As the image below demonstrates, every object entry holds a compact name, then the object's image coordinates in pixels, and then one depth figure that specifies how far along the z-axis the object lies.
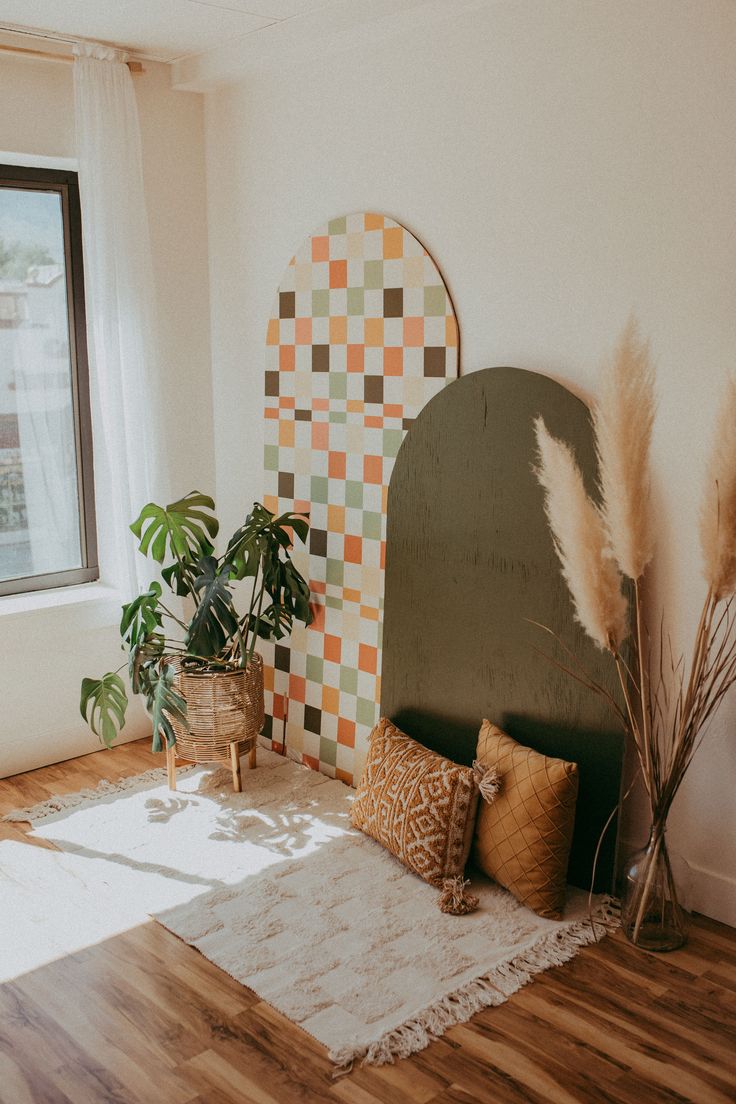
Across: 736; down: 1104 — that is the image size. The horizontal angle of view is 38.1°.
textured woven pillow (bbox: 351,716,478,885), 2.85
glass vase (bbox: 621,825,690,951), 2.64
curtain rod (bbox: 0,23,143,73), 3.31
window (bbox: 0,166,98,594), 3.69
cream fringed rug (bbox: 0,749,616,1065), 2.43
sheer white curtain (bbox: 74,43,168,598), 3.53
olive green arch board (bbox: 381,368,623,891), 2.82
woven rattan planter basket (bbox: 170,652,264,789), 3.39
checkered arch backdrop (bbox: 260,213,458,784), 3.19
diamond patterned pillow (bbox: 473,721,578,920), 2.71
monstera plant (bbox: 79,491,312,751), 3.33
